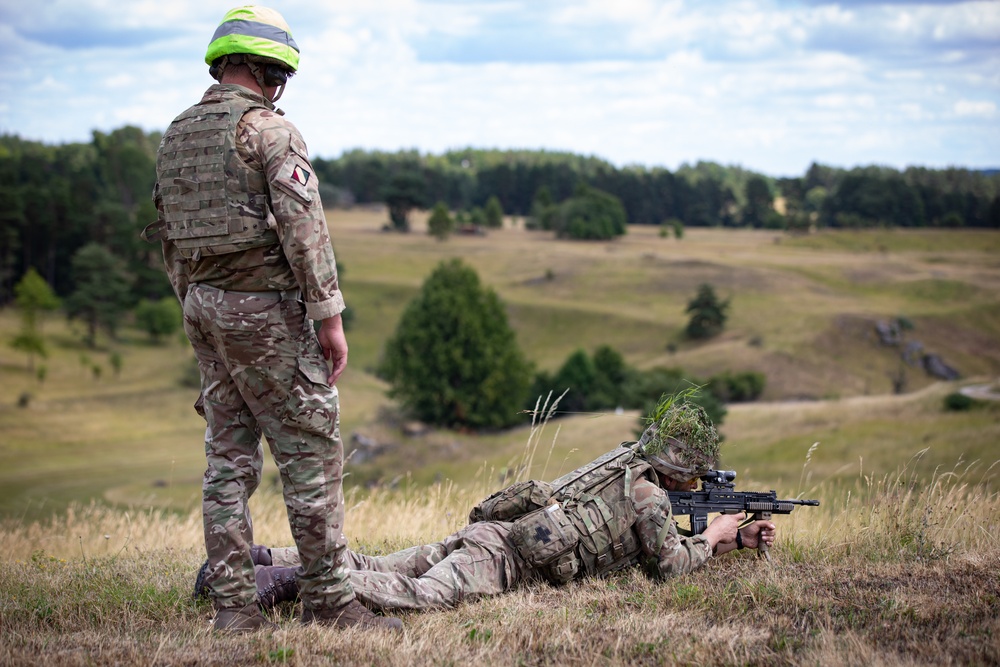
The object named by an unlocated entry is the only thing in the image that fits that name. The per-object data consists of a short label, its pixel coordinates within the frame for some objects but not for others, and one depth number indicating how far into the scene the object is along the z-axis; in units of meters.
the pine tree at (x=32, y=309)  51.16
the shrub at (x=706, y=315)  62.00
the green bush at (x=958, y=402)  33.78
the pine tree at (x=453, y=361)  47.69
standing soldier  3.88
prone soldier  4.51
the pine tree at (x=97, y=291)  60.75
